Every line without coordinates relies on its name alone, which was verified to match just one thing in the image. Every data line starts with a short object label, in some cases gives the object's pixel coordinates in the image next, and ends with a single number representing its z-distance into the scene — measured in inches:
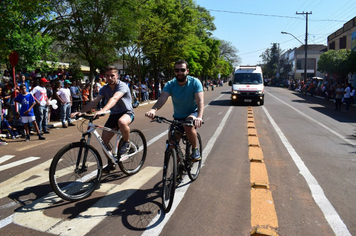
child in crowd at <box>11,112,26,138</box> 385.4
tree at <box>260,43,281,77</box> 4466.0
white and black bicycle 163.2
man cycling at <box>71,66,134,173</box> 195.6
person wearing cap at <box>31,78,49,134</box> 388.9
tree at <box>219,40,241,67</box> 4042.3
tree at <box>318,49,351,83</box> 1156.6
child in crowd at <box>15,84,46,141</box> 360.8
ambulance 764.0
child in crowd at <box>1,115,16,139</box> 373.4
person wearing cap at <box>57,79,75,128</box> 462.9
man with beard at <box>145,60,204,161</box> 176.4
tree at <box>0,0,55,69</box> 450.9
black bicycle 153.3
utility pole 1639.3
